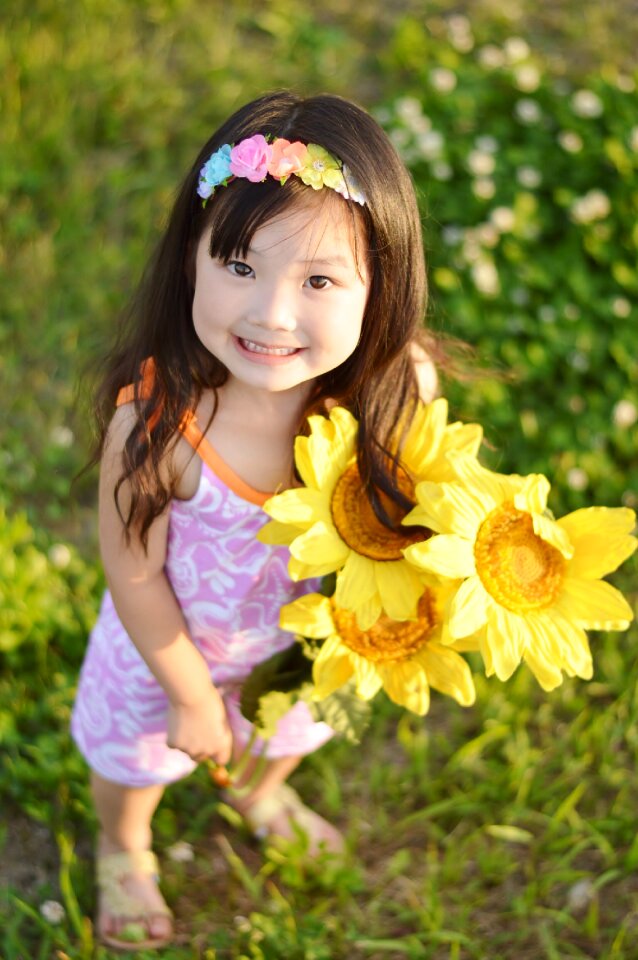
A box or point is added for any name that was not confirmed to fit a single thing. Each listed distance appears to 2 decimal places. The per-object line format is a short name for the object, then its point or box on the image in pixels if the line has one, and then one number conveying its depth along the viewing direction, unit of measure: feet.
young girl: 3.84
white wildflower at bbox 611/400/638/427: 8.65
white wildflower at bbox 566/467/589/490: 8.37
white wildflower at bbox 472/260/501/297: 8.87
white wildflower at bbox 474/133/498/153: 9.64
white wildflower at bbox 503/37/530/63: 10.50
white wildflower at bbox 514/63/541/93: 10.11
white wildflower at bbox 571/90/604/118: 9.73
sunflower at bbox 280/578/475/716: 4.33
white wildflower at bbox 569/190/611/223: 9.18
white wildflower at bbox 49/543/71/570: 7.45
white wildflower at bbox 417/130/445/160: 9.36
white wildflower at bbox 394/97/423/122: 9.68
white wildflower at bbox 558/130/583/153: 9.55
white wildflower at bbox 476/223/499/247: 9.05
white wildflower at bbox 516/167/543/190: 9.42
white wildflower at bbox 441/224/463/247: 9.12
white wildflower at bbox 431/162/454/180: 9.38
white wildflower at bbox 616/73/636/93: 10.02
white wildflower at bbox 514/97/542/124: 9.86
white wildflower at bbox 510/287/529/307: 8.98
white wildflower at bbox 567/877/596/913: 6.49
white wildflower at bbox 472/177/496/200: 9.28
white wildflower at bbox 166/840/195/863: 6.39
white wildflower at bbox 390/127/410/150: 9.51
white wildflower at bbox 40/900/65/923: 5.92
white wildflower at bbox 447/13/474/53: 10.89
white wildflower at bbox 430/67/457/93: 10.07
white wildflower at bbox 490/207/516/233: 9.14
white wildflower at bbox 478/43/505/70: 10.48
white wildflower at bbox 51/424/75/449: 8.52
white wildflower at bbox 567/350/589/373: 8.85
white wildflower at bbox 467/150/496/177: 9.45
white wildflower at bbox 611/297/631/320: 8.97
